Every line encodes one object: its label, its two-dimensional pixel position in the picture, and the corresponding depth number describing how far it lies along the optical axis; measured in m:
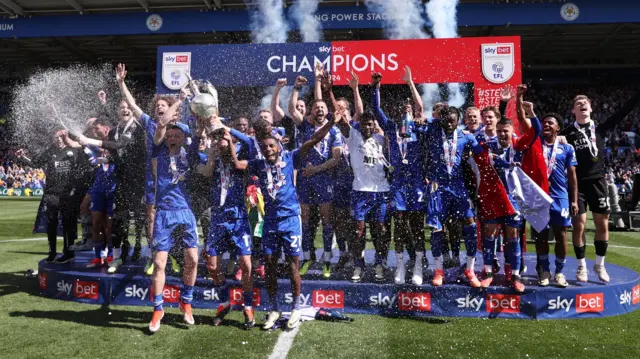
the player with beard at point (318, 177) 5.59
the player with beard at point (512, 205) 5.01
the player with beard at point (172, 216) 4.52
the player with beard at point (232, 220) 4.64
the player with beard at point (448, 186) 5.11
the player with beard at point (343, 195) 5.83
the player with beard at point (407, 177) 5.21
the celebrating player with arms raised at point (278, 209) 4.46
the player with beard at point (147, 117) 4.81
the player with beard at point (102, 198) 6.04
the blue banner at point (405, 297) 4.97
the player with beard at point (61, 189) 6.49
